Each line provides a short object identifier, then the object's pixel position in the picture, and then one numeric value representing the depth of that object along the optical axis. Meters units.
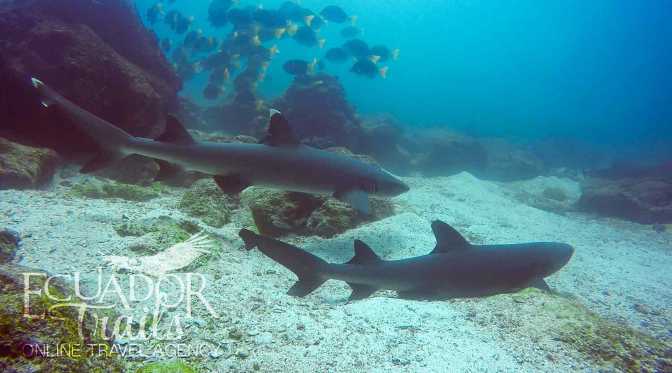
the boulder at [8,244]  2.99
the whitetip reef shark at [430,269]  3.65
